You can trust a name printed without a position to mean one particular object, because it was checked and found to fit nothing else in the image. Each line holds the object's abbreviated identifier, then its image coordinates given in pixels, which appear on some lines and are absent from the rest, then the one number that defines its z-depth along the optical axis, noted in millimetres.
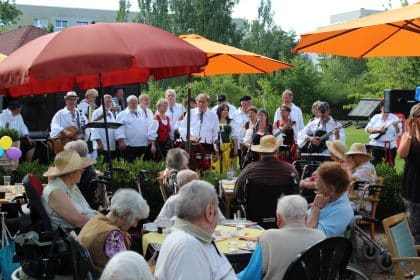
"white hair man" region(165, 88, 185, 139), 14289
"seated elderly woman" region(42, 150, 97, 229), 5891
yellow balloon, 10617
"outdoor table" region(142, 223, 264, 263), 5047
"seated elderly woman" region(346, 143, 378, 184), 8125
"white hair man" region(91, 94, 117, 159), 12883
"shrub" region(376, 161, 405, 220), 9812
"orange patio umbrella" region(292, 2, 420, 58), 6230
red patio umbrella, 5445
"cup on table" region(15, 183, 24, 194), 8023
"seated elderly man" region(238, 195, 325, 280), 4191
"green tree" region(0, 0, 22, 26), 40594
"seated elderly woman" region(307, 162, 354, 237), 5426
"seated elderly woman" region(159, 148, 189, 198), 7070
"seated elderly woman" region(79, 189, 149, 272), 4488
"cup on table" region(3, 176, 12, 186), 8812
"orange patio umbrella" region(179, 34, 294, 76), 9130
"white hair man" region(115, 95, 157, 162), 12945
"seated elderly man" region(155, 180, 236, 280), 3477
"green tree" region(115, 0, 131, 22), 56250
